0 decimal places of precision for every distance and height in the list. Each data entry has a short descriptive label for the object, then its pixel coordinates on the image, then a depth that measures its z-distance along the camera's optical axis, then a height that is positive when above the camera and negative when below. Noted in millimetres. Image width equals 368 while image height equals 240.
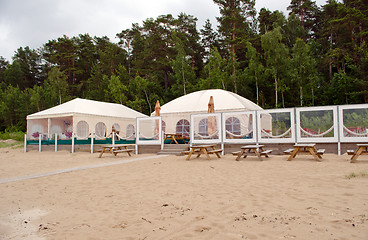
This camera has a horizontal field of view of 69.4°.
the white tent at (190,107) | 16656 +1469
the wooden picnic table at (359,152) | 7165 -666
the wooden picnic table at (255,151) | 8562 -777
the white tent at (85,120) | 17672 +768
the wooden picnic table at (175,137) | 14312 -429
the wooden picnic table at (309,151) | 8045 -718
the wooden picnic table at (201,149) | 9320 -728
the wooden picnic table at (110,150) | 11506 -899
